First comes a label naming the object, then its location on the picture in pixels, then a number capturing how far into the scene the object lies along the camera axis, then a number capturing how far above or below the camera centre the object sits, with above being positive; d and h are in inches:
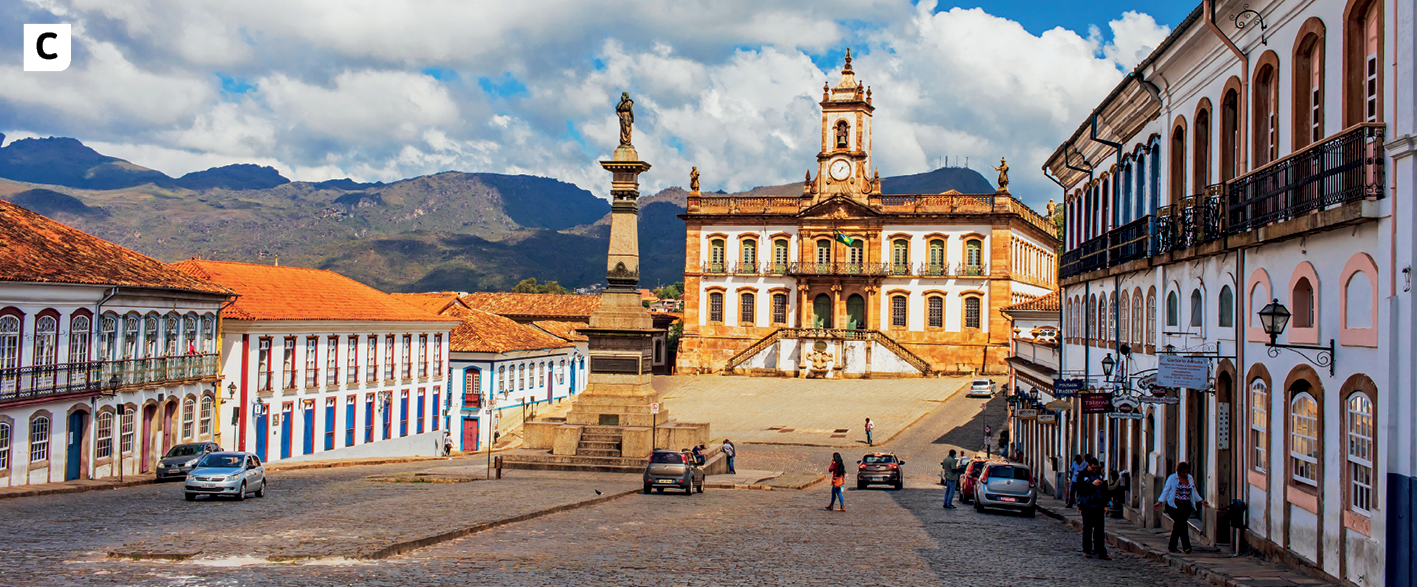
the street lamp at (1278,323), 545.3 +8.6
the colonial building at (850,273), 2925.7 +152.3
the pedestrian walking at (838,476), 930.1 -114.5
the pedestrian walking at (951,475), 1005.8 -121.6
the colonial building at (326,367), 1614.2 -70.0
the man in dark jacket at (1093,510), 649.6 -96.8
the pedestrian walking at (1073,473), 963.6 -119.9
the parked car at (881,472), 1294.3 -154.1
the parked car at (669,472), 1090.1 -134.0
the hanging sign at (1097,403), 790.5 -44.8
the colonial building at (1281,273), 480.7 +35.9
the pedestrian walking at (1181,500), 634.2 -87.7
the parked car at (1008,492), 973.2 -131.0
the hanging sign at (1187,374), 684.7 -20.4
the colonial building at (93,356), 1148.5 -43.4
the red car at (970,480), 1107.3 -139.2
